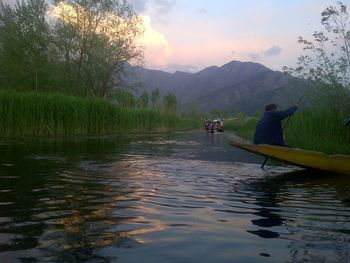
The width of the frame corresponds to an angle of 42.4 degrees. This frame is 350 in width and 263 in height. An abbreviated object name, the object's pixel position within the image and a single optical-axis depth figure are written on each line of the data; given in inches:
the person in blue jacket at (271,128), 482.9
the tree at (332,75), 605.7
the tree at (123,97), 1611.7
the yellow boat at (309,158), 429.1
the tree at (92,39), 1455.5
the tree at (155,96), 2540.6
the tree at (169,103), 2102.6
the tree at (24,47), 1306.6
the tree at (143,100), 1945.4
